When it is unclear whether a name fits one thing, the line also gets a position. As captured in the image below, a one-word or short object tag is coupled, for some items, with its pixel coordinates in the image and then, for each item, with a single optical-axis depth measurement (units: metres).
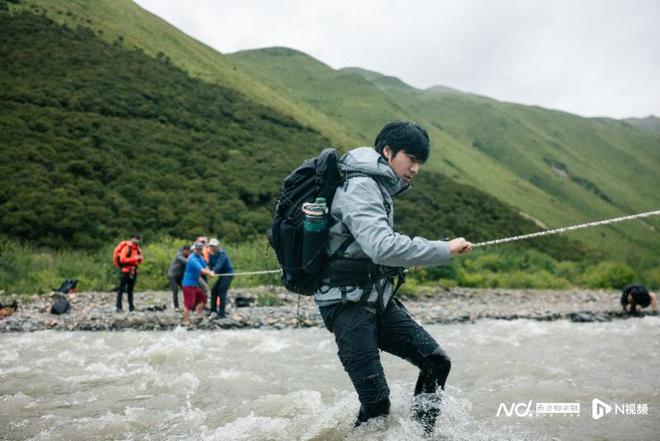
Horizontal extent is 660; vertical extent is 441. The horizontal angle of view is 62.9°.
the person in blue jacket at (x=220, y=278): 15.56
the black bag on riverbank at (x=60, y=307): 16.20
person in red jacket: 16.94
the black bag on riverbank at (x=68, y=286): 21.06
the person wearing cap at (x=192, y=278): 15.19
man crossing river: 3.99
